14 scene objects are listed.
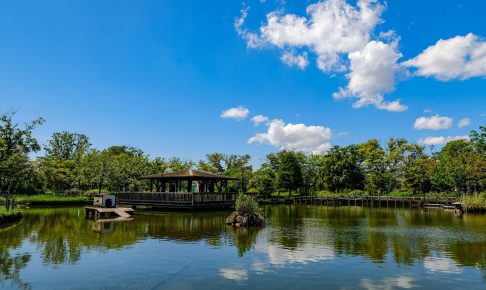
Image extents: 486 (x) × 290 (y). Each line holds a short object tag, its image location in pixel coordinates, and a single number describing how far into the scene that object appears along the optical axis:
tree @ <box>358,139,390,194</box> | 64.00
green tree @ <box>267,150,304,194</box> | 64.56
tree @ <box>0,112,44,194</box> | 34.00
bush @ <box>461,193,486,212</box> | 38.91
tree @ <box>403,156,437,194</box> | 57.50
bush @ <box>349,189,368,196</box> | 61.46
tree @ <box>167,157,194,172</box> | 71.12
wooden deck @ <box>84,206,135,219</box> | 31.14
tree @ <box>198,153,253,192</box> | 74.67
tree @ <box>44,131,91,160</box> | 97.36
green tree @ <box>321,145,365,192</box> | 65.94
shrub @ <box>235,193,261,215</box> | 25.11
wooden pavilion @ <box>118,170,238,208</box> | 37.09
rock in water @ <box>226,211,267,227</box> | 24.75
